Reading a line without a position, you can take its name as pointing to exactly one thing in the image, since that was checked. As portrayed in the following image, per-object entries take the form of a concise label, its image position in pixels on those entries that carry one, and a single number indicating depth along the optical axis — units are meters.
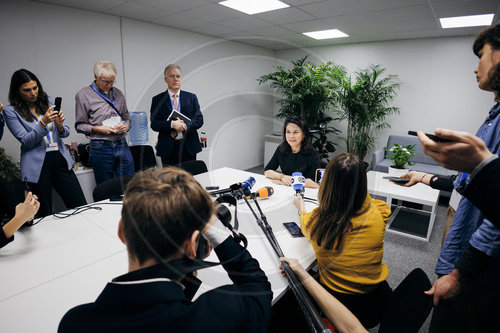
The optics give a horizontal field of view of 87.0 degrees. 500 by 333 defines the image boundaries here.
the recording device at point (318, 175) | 2.13
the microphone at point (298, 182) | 1.71
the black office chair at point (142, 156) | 3.55
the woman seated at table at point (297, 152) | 2.51
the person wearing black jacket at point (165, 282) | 0.55
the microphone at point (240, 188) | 1.73
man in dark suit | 2.61
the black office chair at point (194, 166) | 2.46
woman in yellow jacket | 1.11
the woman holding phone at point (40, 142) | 2.02
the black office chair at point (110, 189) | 1.86
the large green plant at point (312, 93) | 4.55
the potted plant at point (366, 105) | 4.49
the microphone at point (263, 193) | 1.82
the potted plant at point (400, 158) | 3.35
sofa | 4.14
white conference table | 0.88
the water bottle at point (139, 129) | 3.81
